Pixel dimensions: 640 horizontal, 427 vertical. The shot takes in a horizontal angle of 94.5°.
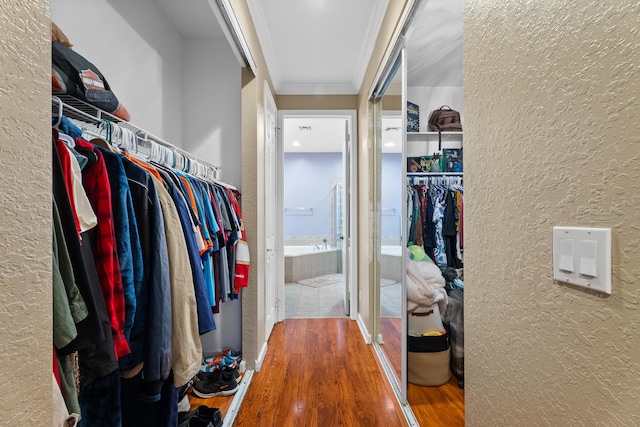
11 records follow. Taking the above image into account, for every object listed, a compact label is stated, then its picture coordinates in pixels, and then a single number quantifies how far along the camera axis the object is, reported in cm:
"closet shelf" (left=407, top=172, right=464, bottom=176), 265
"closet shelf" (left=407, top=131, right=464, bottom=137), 271
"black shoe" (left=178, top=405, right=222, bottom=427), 156
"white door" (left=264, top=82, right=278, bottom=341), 271
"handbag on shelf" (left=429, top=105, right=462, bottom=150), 274
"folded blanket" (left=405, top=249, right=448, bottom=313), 209
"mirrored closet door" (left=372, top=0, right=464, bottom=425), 193
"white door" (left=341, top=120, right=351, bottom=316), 342
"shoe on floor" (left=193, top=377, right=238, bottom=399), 198
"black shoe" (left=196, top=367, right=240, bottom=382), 202
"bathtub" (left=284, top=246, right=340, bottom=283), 527
